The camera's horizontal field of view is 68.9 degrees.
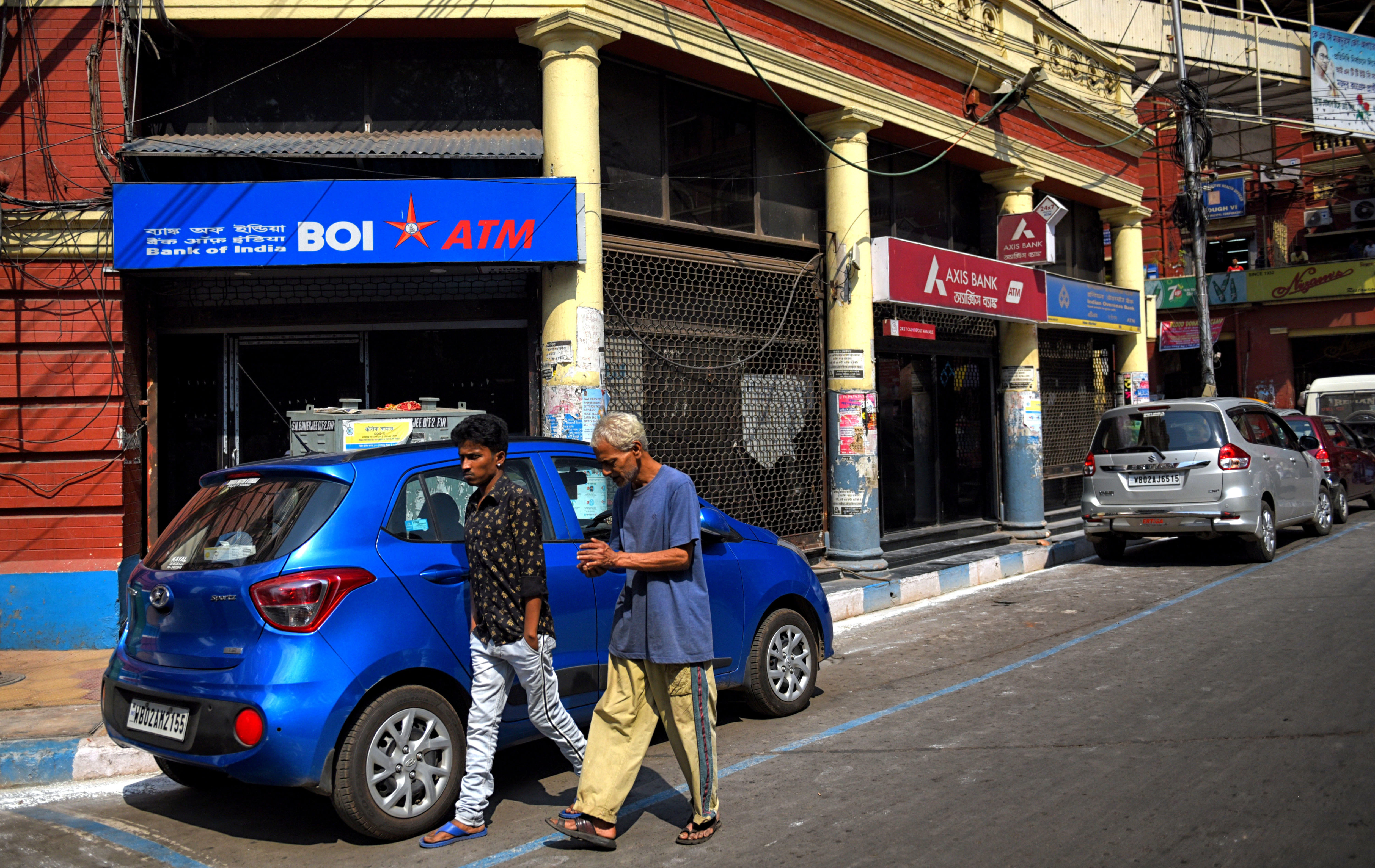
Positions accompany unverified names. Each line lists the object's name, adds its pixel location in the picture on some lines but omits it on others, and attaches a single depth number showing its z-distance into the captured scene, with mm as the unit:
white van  21141
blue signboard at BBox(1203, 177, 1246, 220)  29891
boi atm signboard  8188
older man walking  4020
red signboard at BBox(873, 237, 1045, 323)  11758
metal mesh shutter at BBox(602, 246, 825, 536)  9961
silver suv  10859
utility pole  17625
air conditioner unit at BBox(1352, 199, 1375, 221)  28234
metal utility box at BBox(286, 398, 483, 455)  7504
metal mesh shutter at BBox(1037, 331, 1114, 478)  16141
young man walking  4191
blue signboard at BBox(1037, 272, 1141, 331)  15312
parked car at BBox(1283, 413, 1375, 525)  14570
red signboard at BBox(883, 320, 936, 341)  12273
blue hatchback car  3996
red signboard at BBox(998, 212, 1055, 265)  13773
